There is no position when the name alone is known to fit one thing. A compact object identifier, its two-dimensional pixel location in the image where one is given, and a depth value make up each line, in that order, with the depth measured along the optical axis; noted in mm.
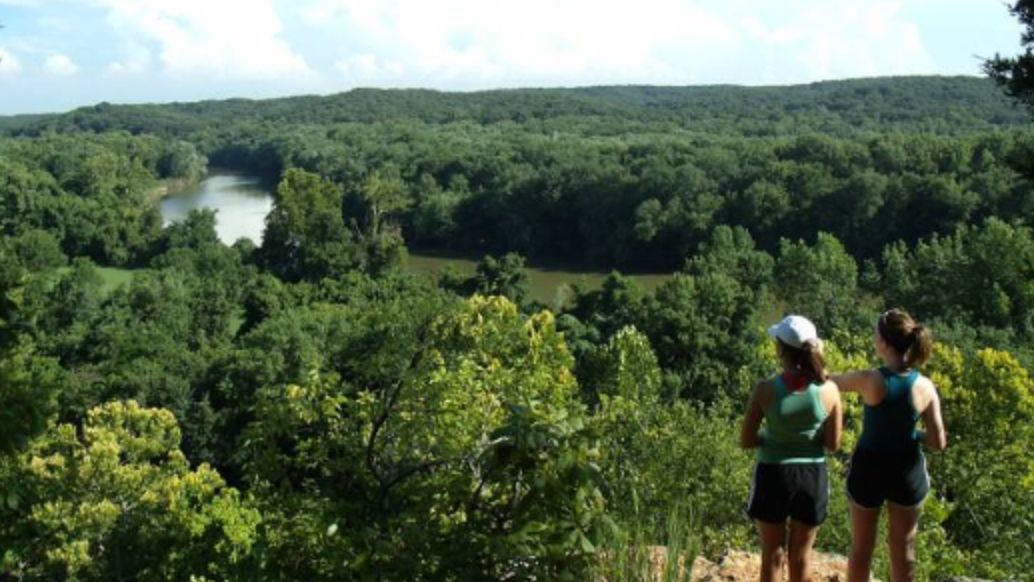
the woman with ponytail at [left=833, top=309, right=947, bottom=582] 4410
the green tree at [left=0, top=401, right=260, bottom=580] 11961
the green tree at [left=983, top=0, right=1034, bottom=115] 9641
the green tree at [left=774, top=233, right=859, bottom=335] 32156
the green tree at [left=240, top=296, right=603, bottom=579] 3463
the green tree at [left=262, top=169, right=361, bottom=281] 47438
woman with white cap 4284
